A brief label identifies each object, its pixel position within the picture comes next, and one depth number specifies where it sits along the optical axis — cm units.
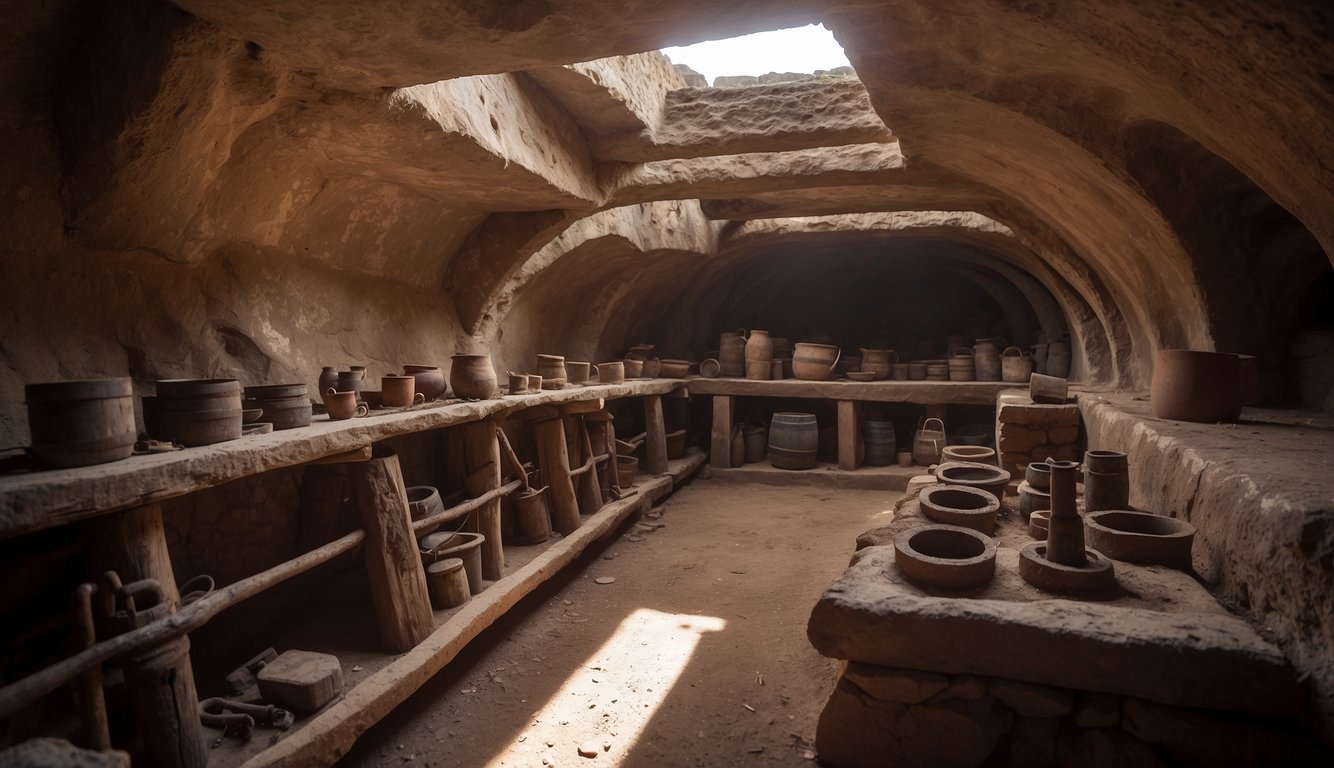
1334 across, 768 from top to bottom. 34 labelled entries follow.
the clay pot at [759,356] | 853
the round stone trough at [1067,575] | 243
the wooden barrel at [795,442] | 805
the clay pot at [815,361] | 824
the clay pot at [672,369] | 827
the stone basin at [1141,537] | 261
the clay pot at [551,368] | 566
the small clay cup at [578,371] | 609
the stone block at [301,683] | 266
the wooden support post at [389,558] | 325
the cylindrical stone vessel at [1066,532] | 253
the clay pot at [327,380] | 379
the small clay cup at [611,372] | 657
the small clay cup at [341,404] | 341
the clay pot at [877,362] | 855
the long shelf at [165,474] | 186
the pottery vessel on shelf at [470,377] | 446
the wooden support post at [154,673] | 219
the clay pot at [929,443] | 770
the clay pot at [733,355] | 884
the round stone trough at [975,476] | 417
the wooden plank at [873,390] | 772
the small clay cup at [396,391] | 390
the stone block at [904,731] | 225
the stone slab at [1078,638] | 193
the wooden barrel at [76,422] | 212
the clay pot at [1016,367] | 794
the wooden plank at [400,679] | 246
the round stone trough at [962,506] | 340
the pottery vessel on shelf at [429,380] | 427
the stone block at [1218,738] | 186
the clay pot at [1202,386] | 365
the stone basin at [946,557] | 253
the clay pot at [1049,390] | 553
